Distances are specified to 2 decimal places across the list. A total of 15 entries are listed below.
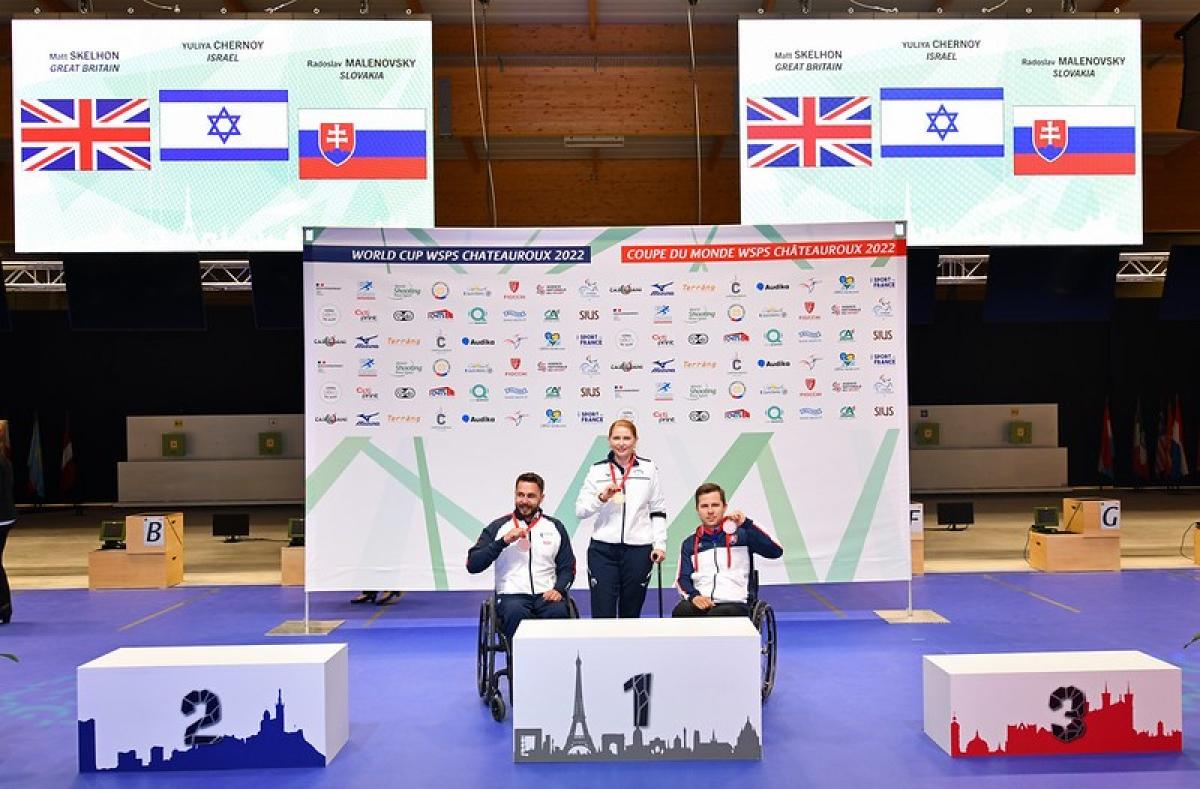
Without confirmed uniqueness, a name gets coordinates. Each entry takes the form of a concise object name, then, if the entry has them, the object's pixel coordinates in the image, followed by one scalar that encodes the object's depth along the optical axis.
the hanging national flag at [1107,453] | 18.06
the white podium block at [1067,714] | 4.14
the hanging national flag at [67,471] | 17.28
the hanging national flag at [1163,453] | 17.95
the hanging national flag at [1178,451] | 17.86
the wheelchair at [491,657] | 4.81
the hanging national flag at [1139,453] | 18.14
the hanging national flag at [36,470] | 17.19
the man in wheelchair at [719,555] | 5.16
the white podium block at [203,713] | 4.05
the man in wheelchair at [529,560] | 5.03
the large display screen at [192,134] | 8.20
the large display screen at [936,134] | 8.34
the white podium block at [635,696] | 4.07
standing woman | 5.70
